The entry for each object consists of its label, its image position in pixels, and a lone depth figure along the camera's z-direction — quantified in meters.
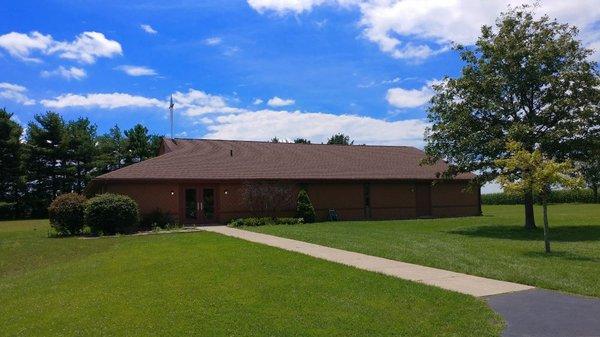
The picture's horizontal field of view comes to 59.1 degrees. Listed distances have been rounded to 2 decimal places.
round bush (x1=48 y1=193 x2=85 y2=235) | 24.39
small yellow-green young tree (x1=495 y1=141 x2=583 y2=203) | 14.12
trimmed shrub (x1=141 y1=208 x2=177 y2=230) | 27.34
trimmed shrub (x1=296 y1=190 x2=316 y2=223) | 30.41
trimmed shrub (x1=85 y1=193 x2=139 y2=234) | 23.69
